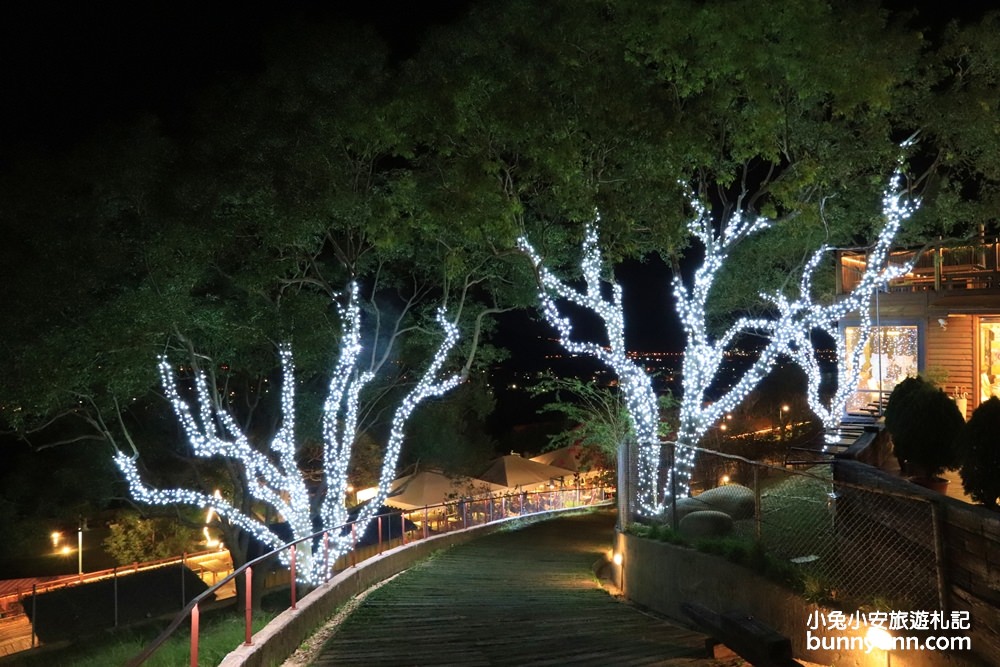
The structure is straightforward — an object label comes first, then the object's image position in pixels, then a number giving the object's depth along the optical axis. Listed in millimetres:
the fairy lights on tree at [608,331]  14508
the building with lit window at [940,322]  16781
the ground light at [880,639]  5785
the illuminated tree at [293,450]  14852
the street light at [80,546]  25234
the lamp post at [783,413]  26644
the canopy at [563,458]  30203
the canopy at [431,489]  25922
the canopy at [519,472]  26828
